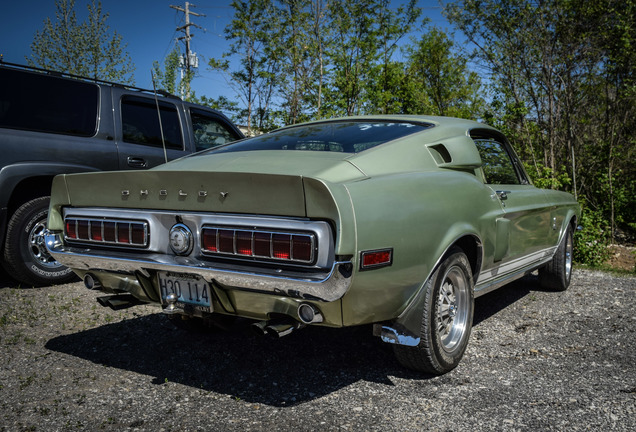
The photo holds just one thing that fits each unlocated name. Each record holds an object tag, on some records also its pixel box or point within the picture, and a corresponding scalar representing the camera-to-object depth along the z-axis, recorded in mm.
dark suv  4801
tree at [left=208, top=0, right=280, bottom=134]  10664
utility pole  13094
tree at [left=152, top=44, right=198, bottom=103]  13008
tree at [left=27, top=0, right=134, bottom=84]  14195
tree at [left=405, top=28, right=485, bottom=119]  19188
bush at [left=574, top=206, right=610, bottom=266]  7715
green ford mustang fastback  2383
